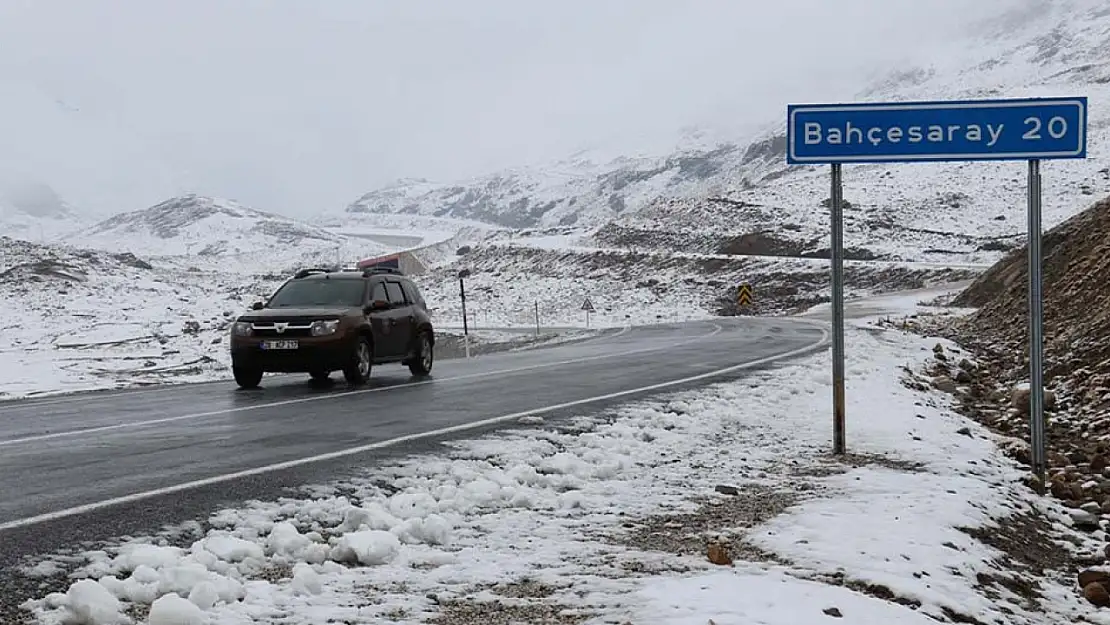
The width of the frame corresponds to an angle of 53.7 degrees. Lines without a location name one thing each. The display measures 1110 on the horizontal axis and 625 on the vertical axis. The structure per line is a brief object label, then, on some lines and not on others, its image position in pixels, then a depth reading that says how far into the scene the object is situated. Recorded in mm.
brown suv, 13836
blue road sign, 8164
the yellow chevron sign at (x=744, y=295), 52656
